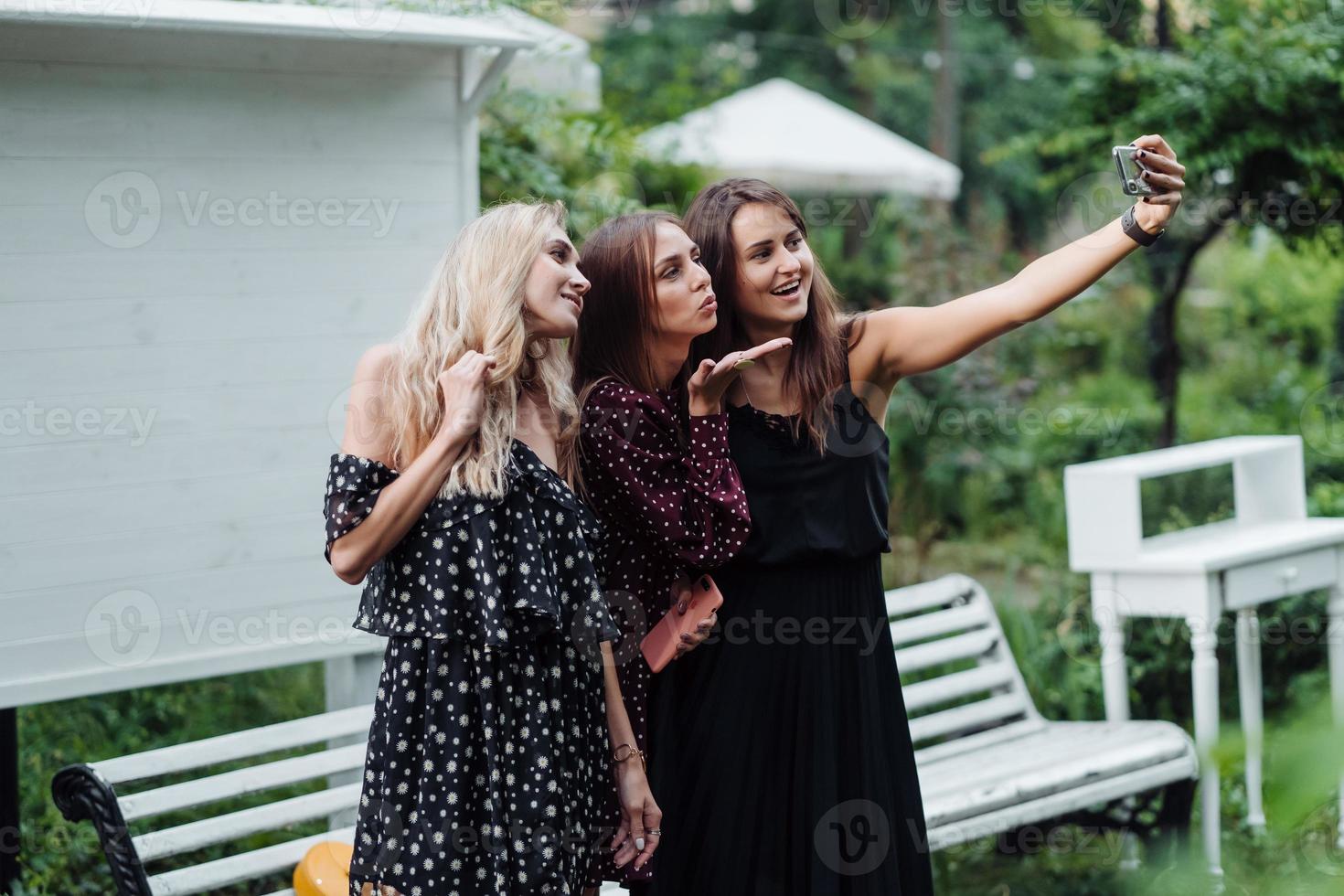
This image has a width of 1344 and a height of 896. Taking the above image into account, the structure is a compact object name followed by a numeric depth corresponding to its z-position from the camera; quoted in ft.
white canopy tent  36.88
